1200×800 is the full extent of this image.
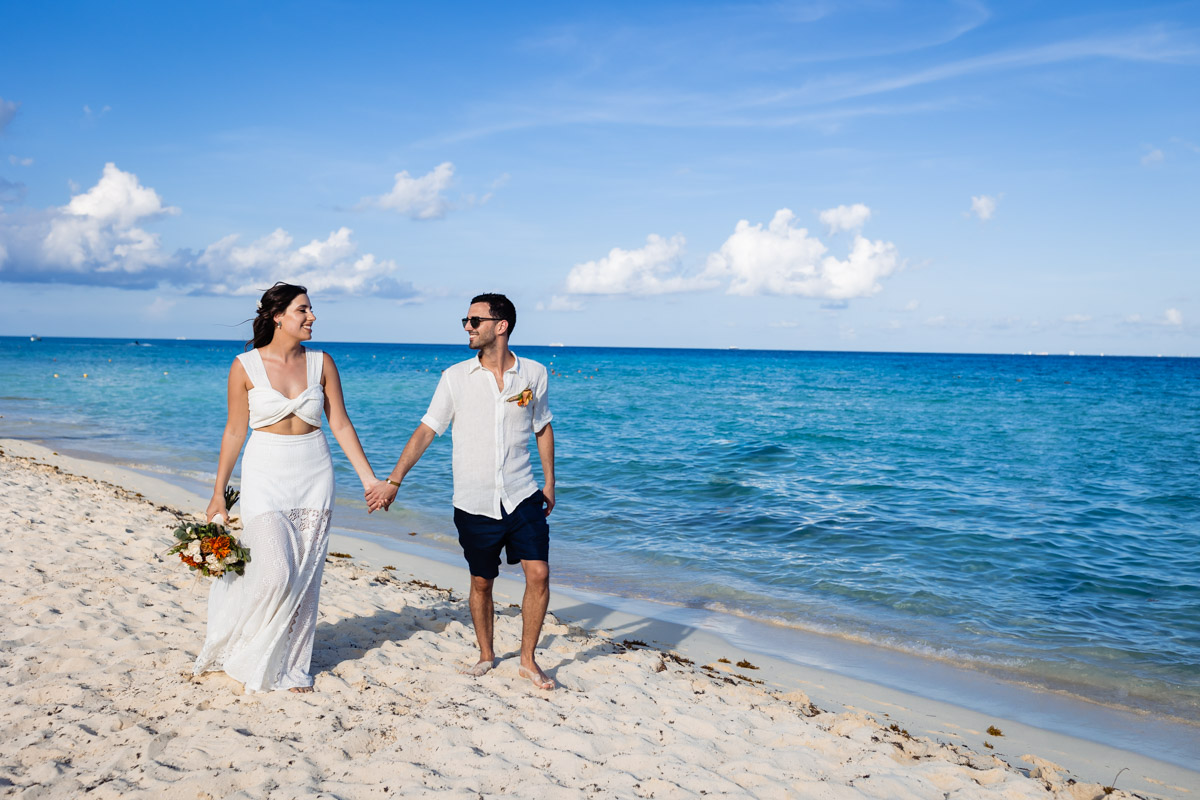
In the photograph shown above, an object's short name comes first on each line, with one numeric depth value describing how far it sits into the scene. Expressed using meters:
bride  4.31
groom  4.75
